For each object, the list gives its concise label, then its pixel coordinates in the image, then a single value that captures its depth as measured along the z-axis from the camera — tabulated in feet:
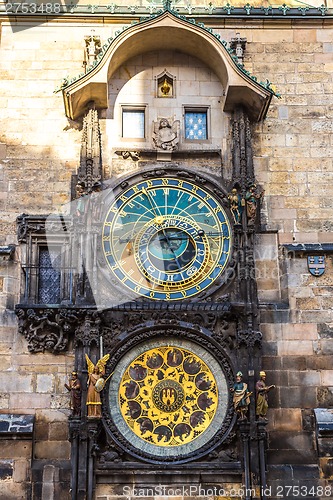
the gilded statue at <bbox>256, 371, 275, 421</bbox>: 37.60
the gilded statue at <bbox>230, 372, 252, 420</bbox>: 37.45
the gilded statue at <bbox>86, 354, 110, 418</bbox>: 37.17
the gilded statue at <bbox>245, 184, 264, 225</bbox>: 40.91
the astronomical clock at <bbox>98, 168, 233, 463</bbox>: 38.01
